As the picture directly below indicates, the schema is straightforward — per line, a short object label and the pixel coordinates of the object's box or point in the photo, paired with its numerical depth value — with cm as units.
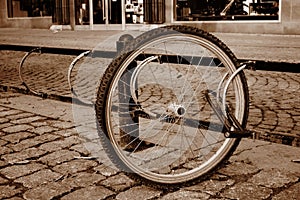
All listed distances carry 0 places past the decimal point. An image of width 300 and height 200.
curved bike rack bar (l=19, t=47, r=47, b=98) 464
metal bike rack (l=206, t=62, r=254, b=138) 280
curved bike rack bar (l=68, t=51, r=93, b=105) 409
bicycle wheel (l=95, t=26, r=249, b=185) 268
